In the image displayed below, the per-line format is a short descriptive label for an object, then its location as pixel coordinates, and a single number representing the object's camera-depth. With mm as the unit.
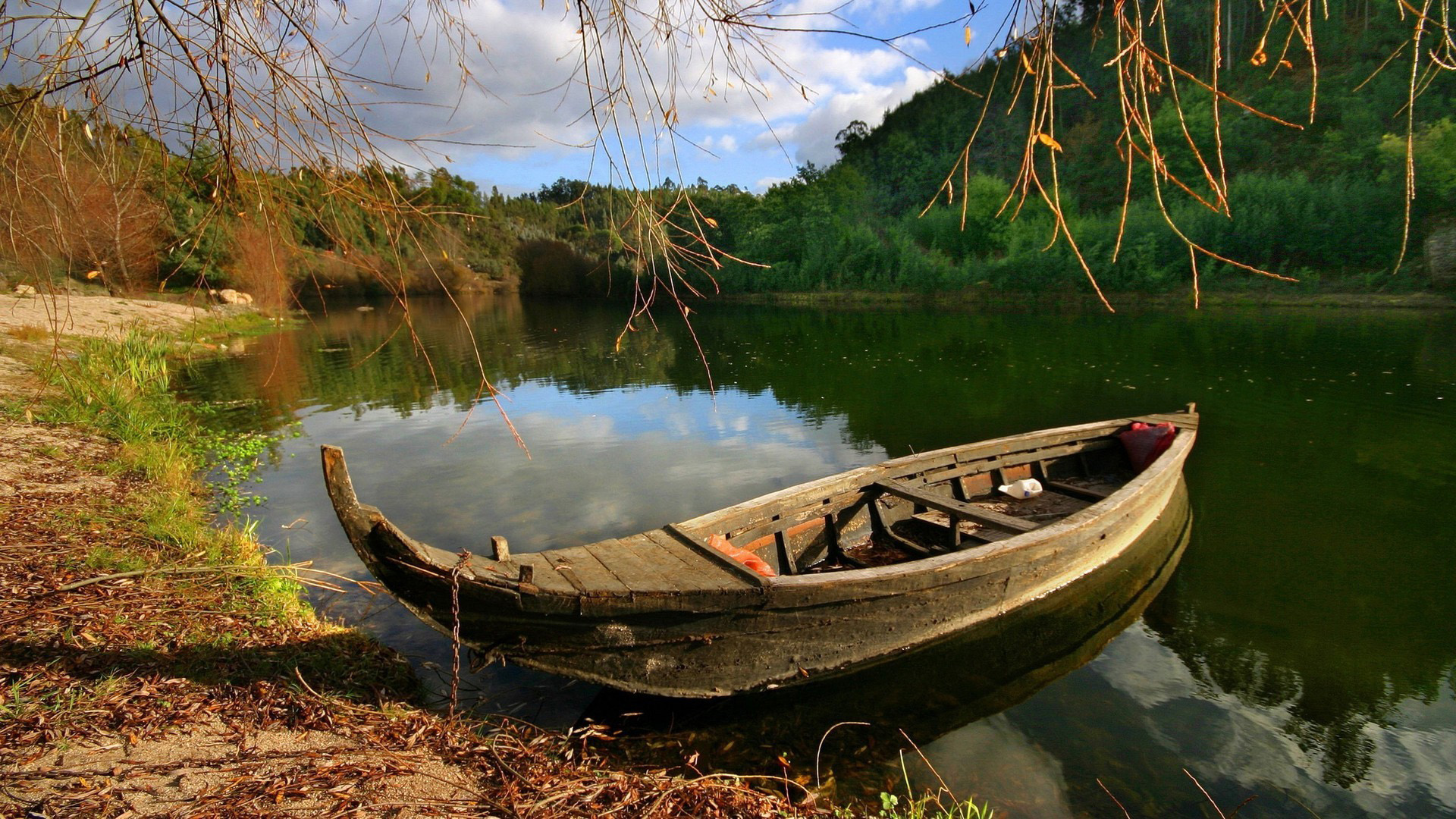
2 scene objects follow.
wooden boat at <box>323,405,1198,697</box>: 3084
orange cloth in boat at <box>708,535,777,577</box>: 4164
